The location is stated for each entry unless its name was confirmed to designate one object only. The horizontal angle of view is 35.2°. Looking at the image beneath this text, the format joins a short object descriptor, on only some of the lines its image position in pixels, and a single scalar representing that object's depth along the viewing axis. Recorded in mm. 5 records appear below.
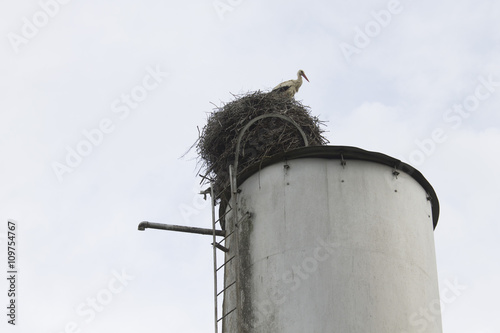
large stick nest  13883
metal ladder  11789
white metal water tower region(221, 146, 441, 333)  10961
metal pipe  13039
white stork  17922
